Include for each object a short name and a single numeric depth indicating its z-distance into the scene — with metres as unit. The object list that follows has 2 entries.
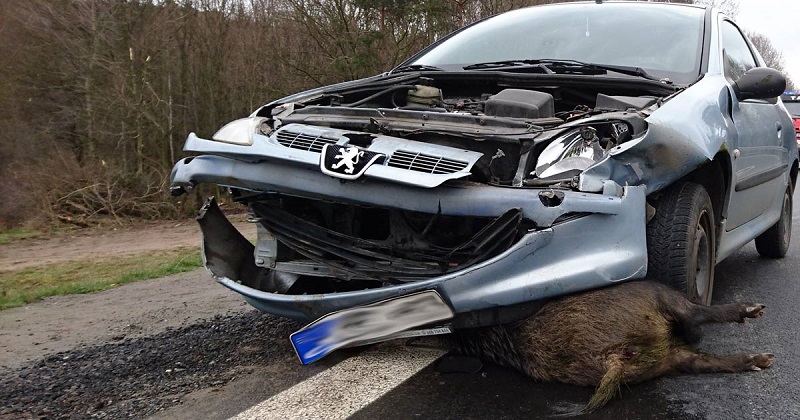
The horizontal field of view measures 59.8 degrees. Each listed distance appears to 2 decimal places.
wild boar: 2.67
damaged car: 2.65
